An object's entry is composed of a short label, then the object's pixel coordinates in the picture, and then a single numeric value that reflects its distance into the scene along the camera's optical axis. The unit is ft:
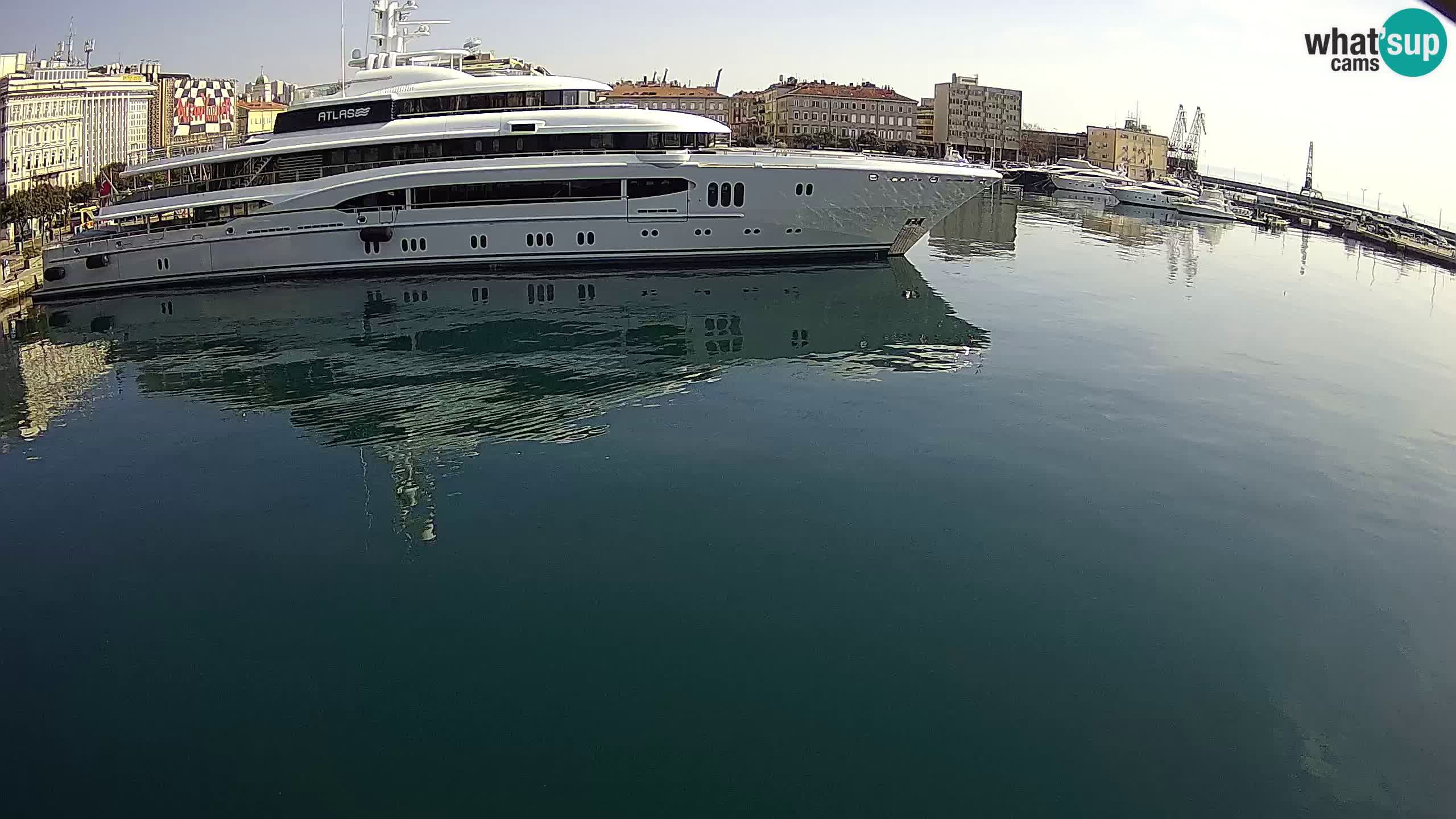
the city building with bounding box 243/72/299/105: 412.75
